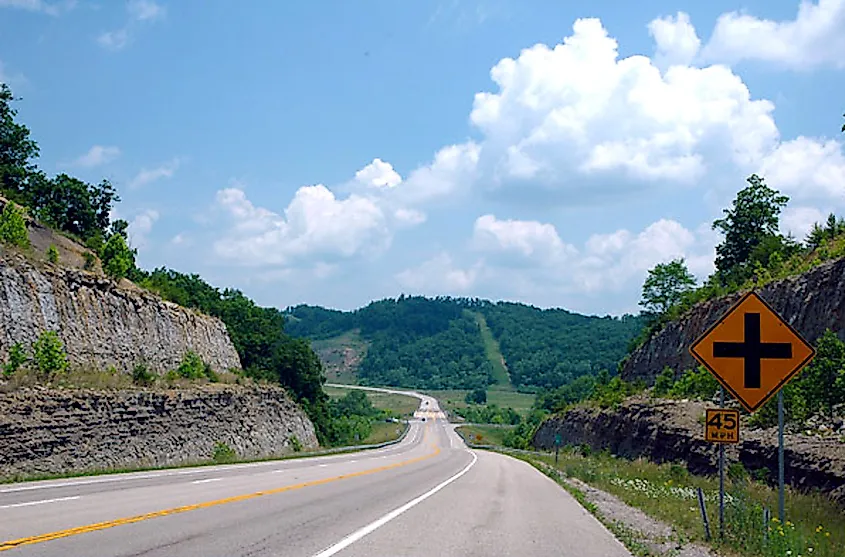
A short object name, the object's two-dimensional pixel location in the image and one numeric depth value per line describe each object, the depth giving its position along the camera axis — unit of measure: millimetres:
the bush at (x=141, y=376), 39950
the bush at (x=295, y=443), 61547
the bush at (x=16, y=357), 31103
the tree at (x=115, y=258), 49781
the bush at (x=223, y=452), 42938
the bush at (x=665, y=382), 50844
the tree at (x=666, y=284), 82000
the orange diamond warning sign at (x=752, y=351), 11898
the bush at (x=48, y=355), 33094
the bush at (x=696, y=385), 41406
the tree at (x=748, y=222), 64875
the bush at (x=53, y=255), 41544
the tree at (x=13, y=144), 67125
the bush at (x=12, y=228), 38125
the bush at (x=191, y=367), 50134
